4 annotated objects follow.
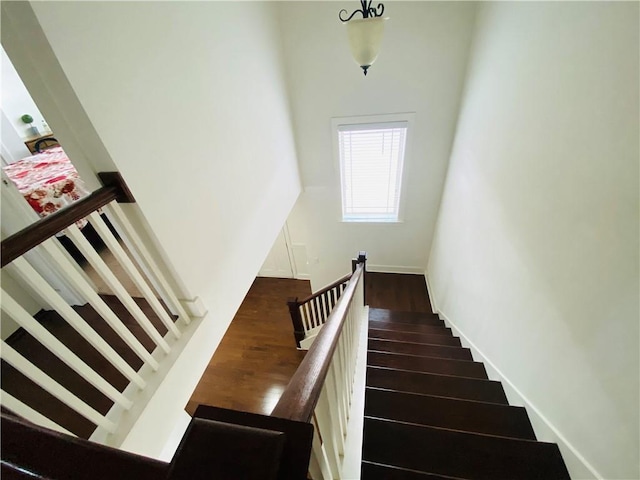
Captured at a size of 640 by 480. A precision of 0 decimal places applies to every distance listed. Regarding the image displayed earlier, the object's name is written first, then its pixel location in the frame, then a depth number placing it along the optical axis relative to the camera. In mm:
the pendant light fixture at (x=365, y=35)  1654
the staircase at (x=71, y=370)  1326
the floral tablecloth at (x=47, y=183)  2395
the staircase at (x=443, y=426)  1166
